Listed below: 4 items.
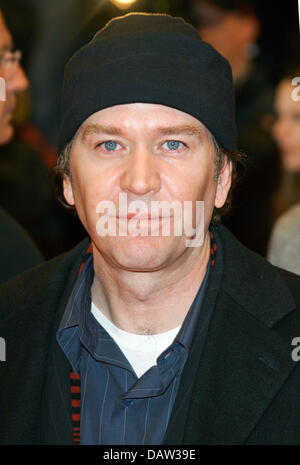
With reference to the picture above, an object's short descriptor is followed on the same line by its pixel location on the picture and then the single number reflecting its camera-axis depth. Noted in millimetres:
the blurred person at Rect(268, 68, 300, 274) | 2768
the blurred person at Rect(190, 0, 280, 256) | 2738
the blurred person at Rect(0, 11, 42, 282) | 2158
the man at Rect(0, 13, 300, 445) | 1430
